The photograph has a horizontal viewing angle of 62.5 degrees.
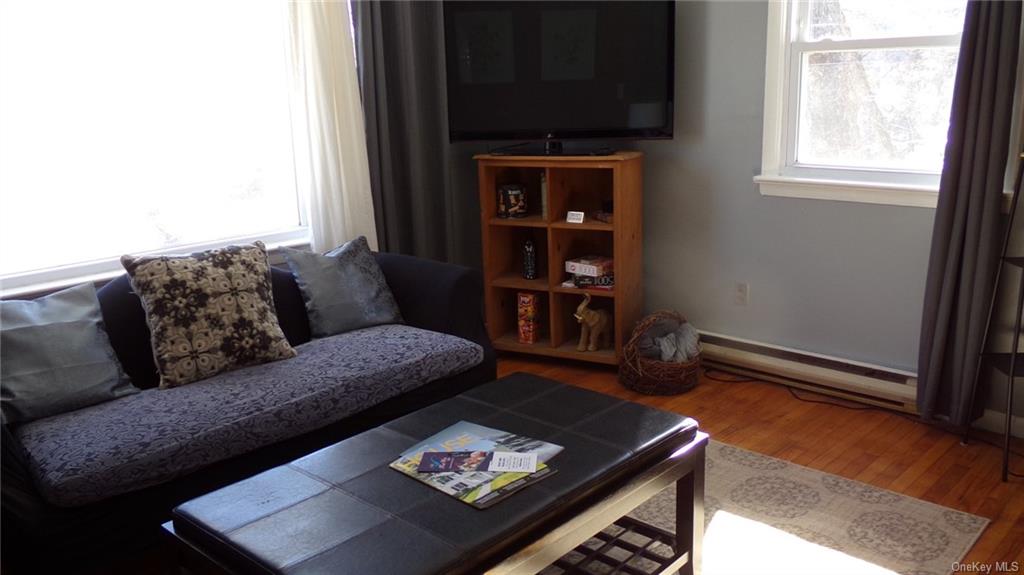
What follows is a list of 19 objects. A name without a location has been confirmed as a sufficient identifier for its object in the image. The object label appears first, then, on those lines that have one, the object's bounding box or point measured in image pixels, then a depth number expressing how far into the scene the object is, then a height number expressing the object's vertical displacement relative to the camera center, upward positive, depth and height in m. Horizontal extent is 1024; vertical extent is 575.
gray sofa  2.14 -0.86
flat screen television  3.67 +0.14
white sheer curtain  3.54 -0.06
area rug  2.35 -1.27
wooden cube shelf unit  3.76 -0.64
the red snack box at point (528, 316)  4.05 -1.00
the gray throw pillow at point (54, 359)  2.43 -0.70
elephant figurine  3.87 -1.02
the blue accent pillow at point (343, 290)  3.21 -0.68
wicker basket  3.56 -1.14
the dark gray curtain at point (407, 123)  3.80 -0.07
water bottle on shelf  4.04 -0.74
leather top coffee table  1.67 -0.84
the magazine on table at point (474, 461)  1.85 -0.81
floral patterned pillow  2.74 -0.66
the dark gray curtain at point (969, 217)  2.79 -0.43
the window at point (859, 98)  3.17 -0.02
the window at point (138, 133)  2.97 -0.06
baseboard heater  3.34 -1.15
